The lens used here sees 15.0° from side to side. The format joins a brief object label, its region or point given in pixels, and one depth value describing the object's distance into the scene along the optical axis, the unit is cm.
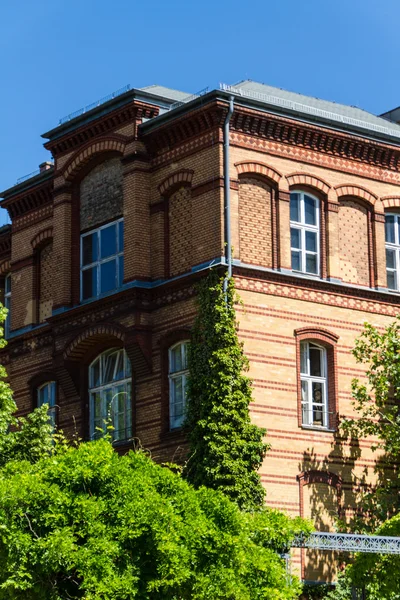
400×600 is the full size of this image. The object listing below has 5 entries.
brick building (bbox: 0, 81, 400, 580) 3938
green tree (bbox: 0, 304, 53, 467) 3503
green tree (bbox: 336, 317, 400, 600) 3938
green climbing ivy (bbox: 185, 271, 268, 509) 3712
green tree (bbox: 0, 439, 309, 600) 2730
